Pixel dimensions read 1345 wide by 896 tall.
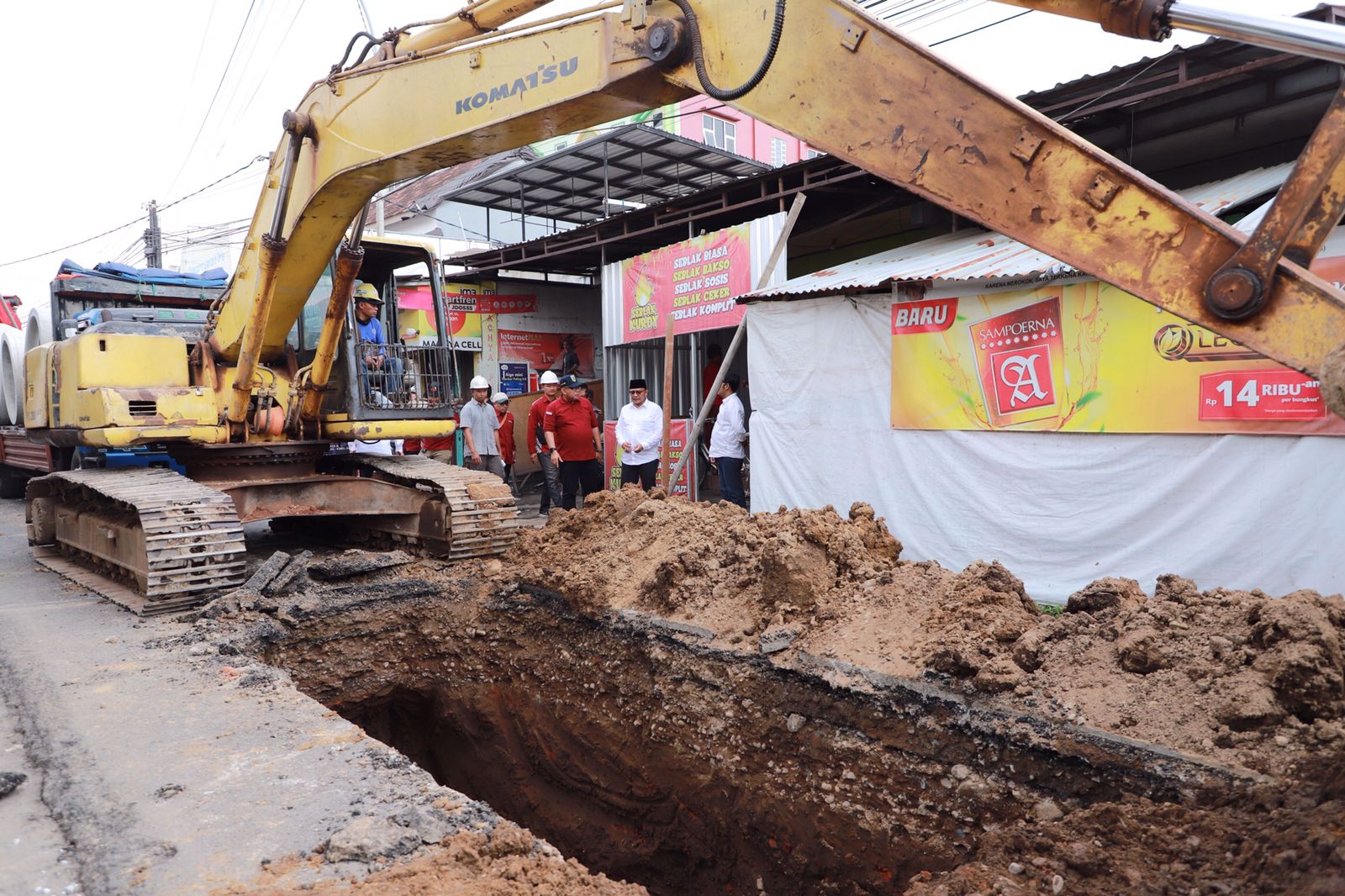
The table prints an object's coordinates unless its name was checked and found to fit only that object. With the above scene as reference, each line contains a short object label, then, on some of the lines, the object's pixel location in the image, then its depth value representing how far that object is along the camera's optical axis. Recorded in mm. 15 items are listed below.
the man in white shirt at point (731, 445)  9391
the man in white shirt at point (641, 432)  9625
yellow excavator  2582
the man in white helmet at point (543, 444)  9961
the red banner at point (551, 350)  15992
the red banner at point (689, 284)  9828
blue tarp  9641
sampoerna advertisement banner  5621
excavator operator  7098
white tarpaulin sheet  5539
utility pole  26141
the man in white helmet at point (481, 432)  10508
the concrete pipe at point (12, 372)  9156
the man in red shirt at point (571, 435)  9570
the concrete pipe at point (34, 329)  8594
